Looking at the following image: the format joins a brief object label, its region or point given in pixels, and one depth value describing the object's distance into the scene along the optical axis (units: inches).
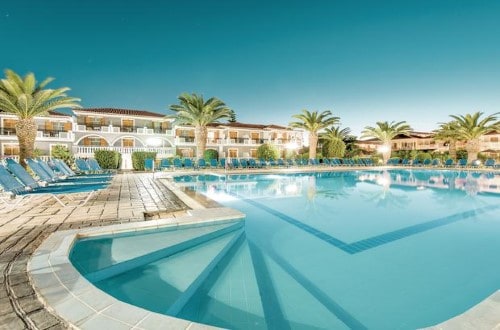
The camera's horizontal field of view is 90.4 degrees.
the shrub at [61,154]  770.8
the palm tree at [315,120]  1159.6
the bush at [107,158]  831.7
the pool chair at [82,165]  493.4
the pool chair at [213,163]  911.6
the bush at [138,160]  854.5
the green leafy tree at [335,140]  1263.5
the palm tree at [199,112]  920.3
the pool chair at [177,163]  856.6
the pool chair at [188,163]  889.3
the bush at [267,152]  1099.3
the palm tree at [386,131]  1275.8
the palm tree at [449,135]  1201.4
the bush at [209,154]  1040.5
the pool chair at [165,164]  832.9
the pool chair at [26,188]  222.7
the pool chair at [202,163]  872.3
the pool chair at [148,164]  801.6
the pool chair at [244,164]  965.6
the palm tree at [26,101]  547.5
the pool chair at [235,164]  939.3
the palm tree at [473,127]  1063.0
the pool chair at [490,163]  1016.4
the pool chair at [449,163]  1105.1
